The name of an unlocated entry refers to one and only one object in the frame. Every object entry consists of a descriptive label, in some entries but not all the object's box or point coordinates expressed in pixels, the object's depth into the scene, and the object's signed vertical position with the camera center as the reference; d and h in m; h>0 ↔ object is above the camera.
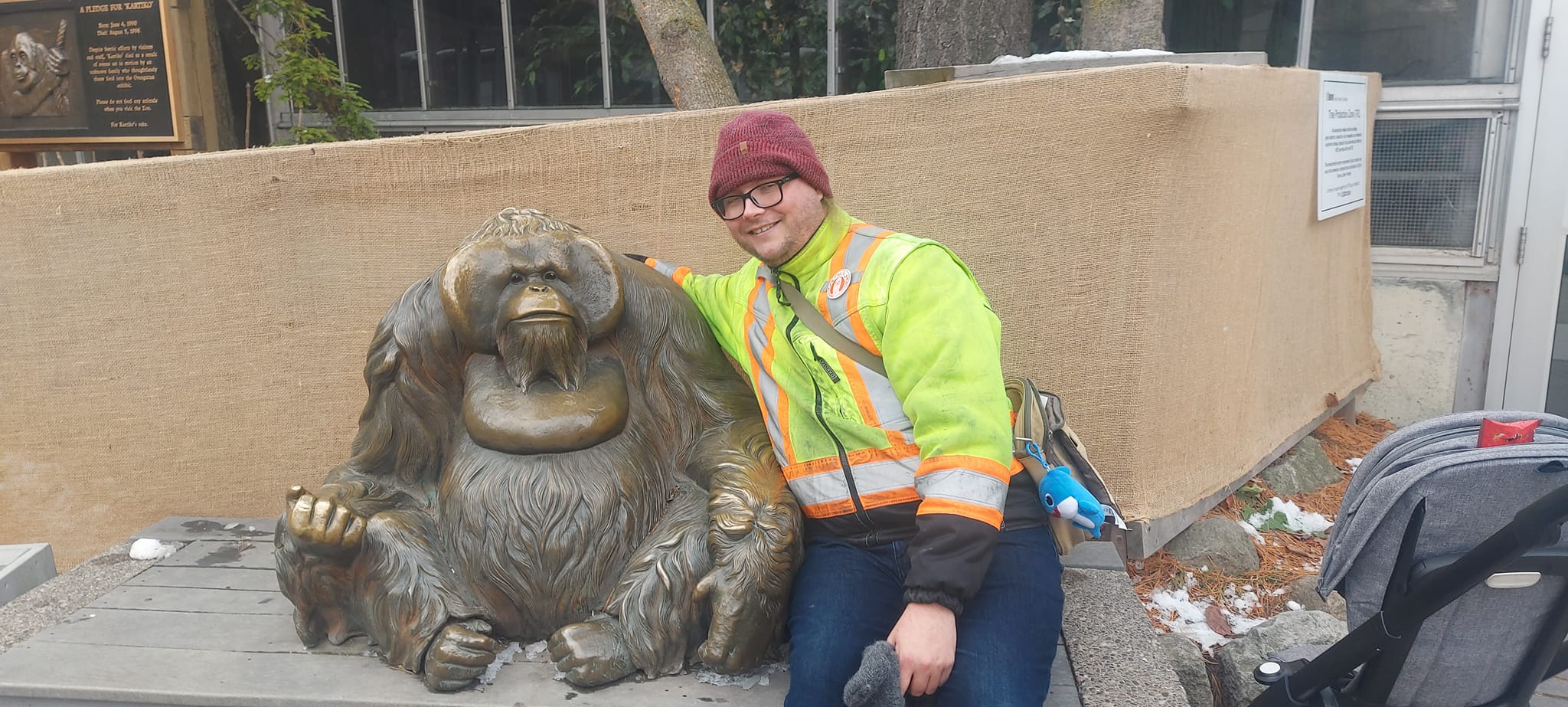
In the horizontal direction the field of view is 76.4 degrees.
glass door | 4.30 -0.51
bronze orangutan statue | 2.13 -0.77
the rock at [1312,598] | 3.29 -1.52
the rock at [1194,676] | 2.86 -1.53
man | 1.83 -0.62
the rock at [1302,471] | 3.96 -1.35
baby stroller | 1.93 -0.88
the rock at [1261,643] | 2.86 -1.45
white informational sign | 3.81 -0.06
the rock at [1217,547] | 3.44 -1.41
